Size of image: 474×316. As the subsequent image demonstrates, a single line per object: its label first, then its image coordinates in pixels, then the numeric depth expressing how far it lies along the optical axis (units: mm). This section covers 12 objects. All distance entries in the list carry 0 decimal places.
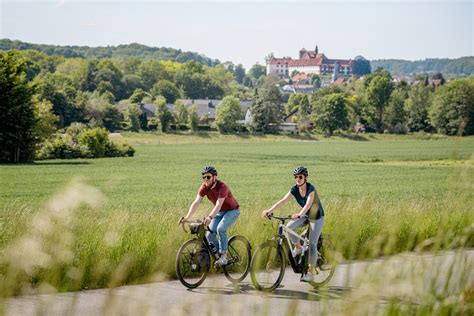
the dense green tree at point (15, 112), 51562
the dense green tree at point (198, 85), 177750
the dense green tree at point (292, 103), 143750
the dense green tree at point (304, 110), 127169
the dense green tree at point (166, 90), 161875
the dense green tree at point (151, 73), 176375
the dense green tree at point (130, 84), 157500
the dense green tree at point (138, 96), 141088
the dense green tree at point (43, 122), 53938
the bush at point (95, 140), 59719
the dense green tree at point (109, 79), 142625
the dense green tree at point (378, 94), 124875
